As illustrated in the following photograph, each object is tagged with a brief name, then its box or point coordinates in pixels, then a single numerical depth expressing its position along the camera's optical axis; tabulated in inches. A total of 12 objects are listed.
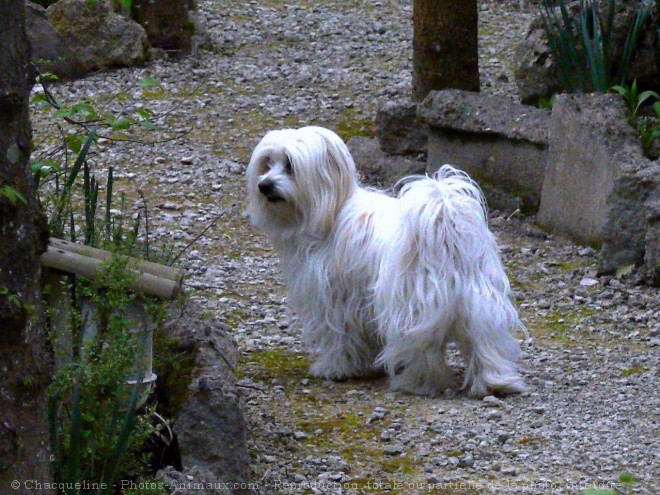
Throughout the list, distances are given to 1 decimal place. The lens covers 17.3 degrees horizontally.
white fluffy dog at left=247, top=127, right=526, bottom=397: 343.9
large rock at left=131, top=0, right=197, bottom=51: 736.3
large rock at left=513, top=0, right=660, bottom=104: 596.8
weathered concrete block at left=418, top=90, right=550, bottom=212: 539.1
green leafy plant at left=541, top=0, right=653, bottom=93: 558.8
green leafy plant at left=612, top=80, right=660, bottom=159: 513.3
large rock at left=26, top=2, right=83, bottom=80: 682.5
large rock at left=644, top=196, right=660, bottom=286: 454.8
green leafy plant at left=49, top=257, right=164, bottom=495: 234.2
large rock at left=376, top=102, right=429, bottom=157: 595.9
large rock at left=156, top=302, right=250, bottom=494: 261.3
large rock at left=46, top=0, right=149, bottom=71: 699.8
